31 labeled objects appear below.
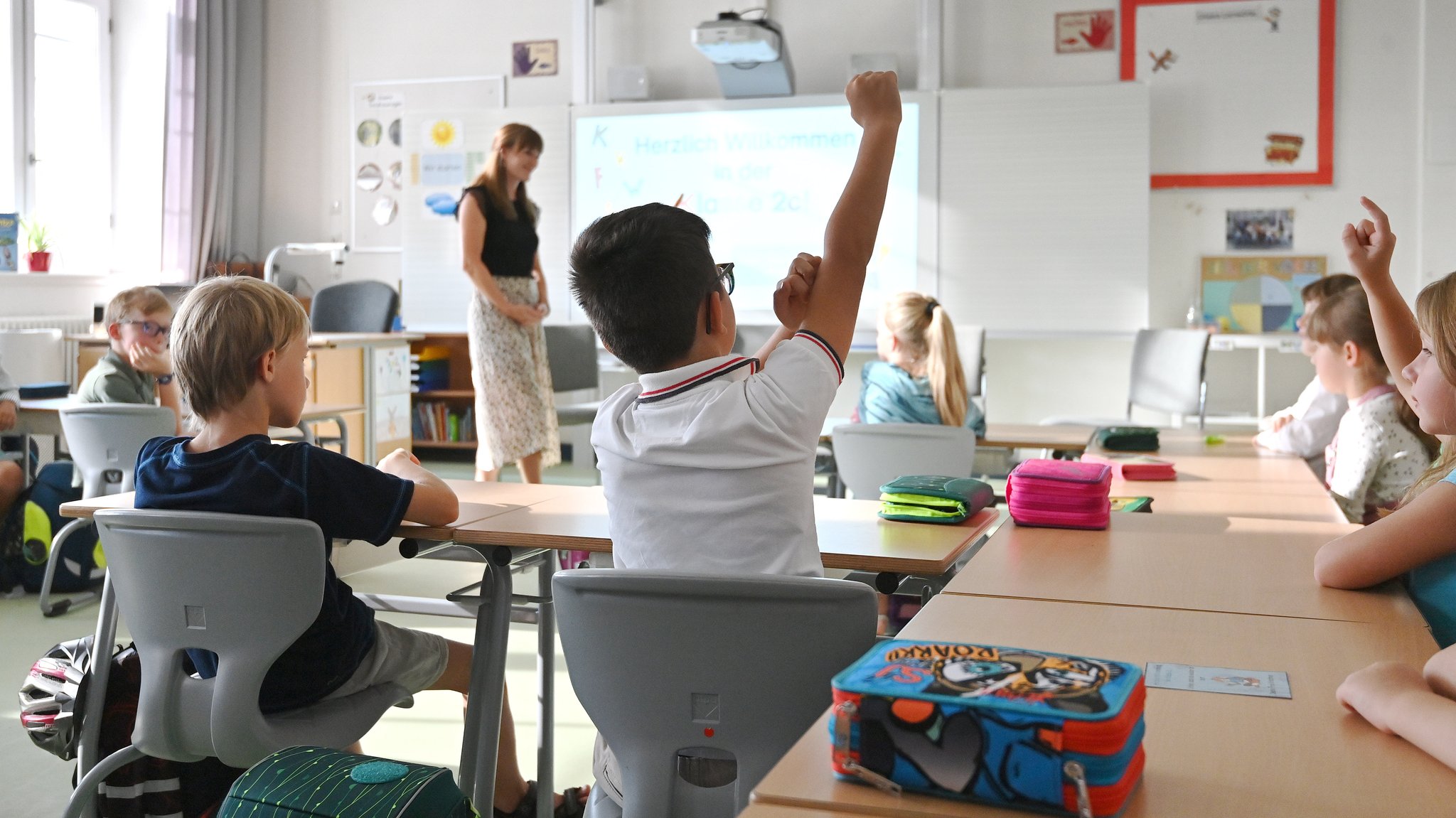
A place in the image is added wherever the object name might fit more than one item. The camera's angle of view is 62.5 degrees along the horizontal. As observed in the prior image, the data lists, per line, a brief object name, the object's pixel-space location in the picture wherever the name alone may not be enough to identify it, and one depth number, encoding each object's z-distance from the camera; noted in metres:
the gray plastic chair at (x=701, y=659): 1.12
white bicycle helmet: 1.97
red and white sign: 6.41
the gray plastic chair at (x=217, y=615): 1.61
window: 6.59
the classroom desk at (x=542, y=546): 1.72
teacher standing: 3.95
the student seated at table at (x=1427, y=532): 1.30
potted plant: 6.23
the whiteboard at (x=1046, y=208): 6.13
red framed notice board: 6.16
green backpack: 1.21
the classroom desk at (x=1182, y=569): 1.36
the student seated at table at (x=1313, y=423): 2.97
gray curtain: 7.23
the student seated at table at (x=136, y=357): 3.50
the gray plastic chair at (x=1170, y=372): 4.98
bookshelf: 7.07
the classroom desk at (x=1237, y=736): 0.77
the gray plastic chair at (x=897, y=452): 3.00
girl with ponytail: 3.44
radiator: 5.96
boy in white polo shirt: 1.31
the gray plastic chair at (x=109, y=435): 3.35
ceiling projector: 6.03
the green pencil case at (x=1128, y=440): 3.04
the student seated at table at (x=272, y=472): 1.71
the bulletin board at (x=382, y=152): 7.49
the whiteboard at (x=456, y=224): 6.95
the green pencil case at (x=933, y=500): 1.96
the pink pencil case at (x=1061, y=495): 1.85
